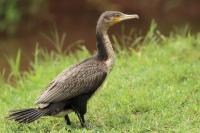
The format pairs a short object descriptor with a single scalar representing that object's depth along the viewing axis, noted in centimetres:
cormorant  1394
